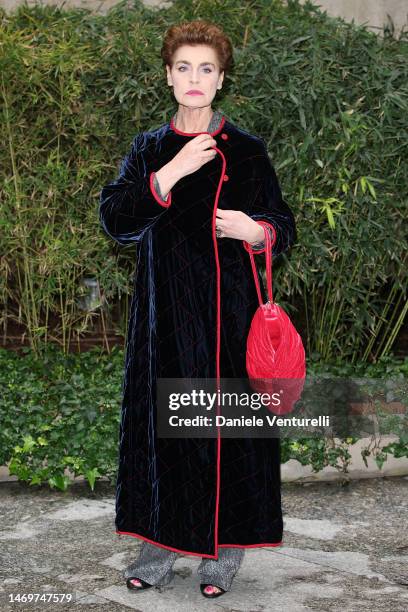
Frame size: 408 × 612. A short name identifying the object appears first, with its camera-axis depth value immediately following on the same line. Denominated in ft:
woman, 11.09
